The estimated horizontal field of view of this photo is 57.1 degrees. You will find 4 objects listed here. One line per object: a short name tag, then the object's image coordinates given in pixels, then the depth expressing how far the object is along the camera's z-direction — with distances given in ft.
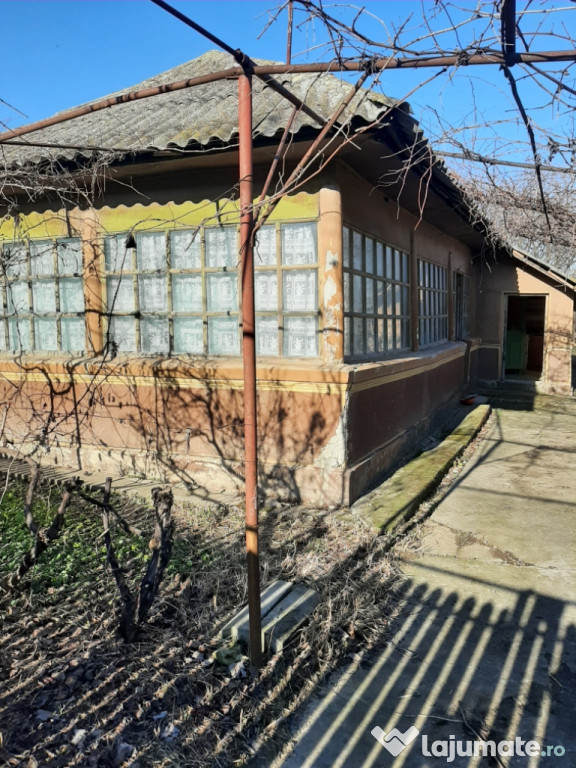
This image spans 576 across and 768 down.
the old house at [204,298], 16.07
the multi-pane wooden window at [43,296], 19.98
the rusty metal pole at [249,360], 8.64
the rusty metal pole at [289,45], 9.24
